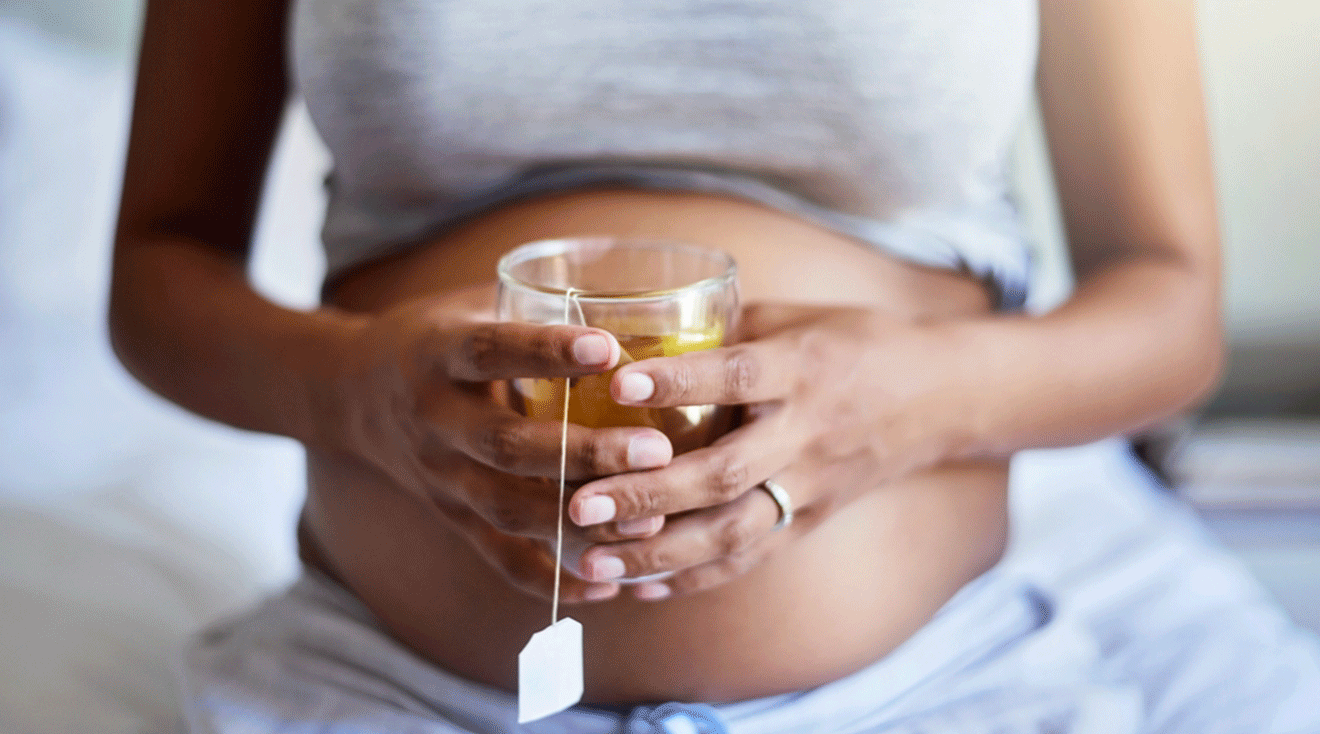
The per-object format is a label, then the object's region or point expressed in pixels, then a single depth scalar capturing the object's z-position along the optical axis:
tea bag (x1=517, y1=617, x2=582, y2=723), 0.43
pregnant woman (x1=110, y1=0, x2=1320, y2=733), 0.54
